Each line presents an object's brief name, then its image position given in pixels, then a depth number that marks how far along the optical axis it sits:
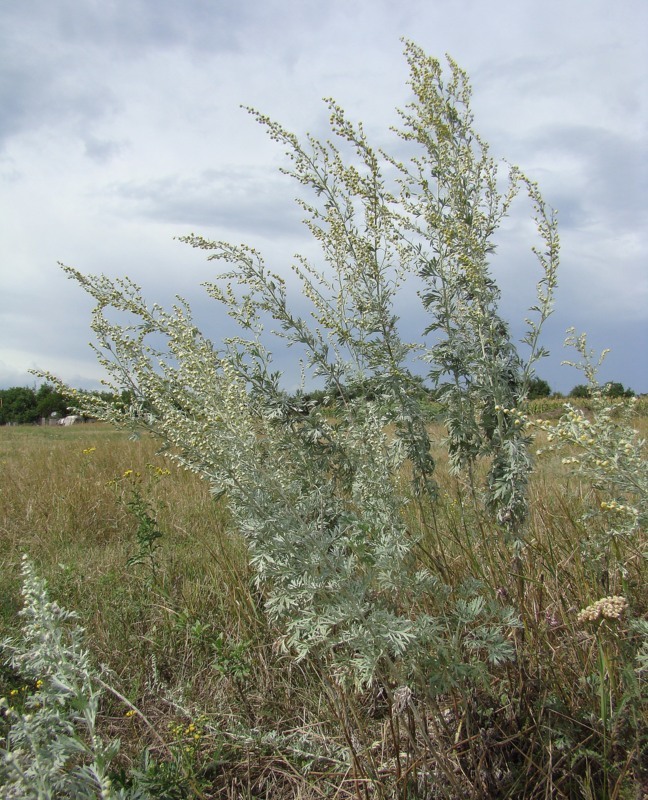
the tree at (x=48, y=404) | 49.36
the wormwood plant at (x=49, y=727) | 1.52
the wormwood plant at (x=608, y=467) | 2.09
